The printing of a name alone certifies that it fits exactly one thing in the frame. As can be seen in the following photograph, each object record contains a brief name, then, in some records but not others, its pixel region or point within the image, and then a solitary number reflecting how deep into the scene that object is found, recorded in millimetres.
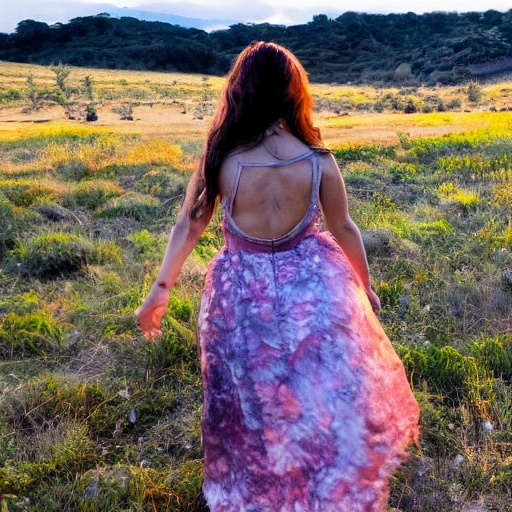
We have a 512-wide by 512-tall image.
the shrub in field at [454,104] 22867
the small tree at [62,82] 28923
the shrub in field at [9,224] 5824
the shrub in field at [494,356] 3334
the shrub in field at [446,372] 3162
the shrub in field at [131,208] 6844
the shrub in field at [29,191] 7283
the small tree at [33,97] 24477
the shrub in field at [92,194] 7422
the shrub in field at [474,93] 24867
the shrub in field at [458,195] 6567
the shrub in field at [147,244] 5238
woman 1959
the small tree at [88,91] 28527
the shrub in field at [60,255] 5125
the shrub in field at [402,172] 8297
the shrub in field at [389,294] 4273
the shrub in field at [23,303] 4287
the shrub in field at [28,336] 3773
